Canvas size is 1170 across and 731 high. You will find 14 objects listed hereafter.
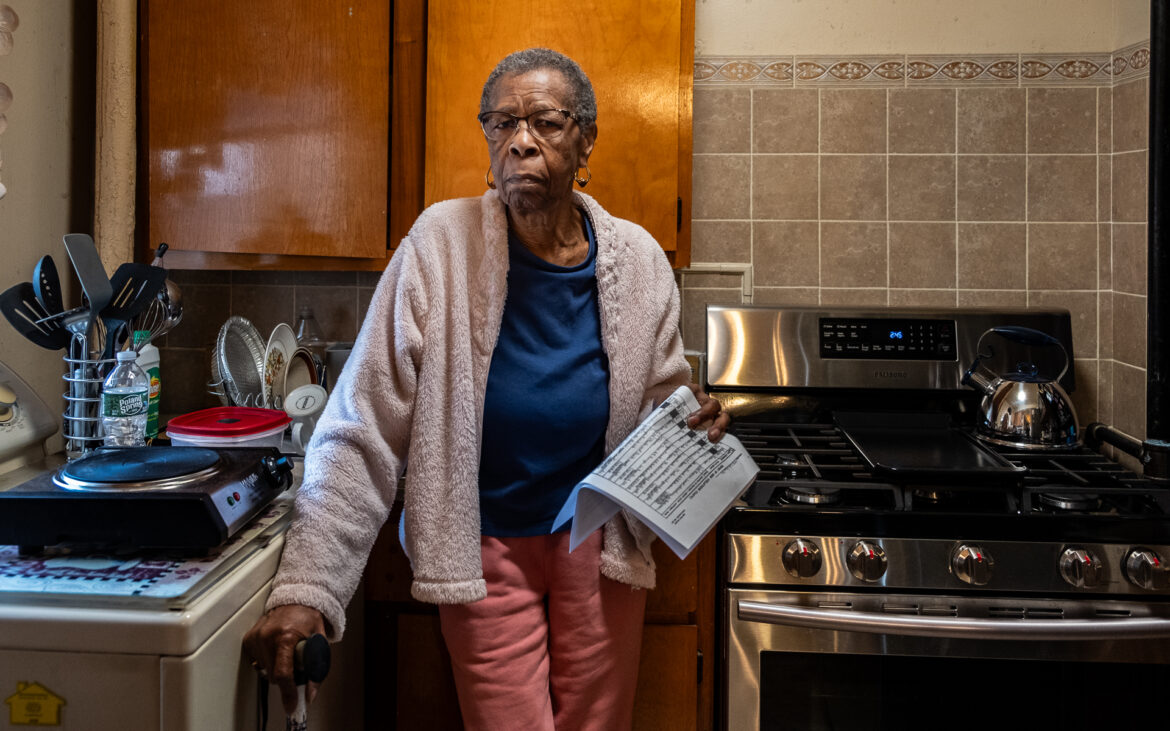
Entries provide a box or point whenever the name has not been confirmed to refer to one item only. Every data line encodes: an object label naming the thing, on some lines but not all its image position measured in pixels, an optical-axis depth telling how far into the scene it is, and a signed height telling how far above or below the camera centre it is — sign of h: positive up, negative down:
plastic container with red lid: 1.49 -0.11
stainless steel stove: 1.46 -0.38
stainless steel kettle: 1.83 -0.09
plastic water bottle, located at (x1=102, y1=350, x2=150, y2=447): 1.37 -0.06
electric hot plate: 1.02 -0.17
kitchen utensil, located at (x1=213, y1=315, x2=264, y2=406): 1.89 +0.01
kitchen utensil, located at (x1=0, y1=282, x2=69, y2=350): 1.34 +0.07
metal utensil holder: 1.41 -0.06
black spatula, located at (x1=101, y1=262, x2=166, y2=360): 1.40 +0.11
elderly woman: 1.27 -0.06
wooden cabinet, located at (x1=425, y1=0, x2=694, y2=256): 1.79 +0.58
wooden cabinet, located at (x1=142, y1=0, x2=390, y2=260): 1.69 +0.47
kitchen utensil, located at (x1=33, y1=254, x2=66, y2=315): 1.35 +0.12
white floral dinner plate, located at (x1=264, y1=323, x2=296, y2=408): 1.88 +0.01
